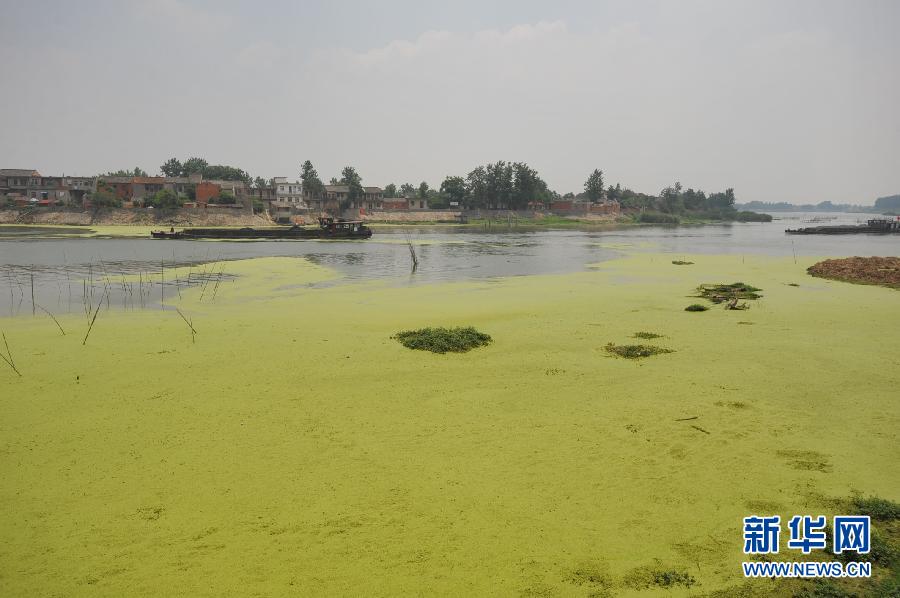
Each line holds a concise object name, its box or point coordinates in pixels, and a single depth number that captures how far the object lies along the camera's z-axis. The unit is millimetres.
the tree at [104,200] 82312
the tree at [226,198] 88125
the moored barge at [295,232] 58562
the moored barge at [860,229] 81625
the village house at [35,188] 92000
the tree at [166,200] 82625
